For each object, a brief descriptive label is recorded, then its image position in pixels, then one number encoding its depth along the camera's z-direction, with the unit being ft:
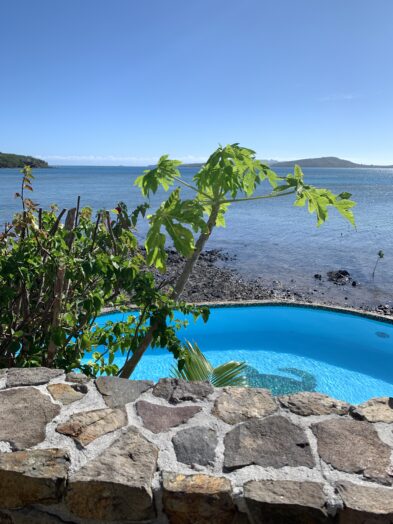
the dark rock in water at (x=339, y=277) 42.76
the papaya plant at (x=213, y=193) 7.37
